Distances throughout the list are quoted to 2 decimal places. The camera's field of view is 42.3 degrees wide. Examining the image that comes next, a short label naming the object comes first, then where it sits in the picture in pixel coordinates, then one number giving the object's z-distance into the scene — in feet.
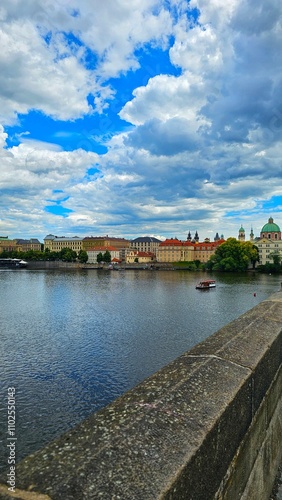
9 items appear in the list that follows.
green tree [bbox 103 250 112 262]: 600.39
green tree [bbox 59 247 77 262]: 595.47
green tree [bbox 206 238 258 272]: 367.25
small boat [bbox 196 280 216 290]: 197.48
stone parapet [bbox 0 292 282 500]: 5.86
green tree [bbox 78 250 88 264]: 603.92
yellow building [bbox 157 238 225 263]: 641.81
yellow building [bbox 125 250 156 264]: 644.27
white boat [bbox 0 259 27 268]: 559.79
